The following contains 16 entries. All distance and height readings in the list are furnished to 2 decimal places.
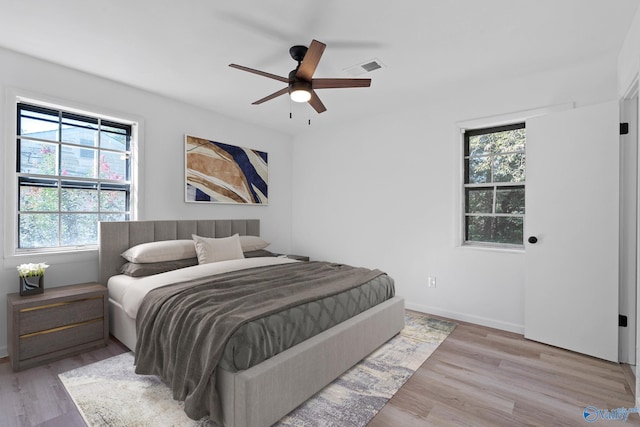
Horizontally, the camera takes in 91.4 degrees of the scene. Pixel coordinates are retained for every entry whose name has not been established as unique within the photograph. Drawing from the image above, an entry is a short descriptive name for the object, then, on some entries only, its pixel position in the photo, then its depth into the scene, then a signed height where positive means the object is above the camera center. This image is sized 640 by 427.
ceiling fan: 2.21 +1.00
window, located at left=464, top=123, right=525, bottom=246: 3.33 +0.31
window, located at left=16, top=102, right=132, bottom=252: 2.82 +0.37
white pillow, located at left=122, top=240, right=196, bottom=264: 3.01 -0.39
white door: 2.58 -0.15
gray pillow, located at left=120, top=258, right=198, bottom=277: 2.95 -0.53
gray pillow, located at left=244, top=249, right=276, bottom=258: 3.93 -0.52
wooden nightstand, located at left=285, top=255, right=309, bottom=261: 4.66 -0.67
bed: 1.62 -0.92
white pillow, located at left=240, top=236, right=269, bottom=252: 3.93 -0.39
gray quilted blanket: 1.66 -0.64
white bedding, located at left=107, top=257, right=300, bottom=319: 2.48 -0.58
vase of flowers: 2.51 -0.53
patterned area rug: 1.81 -1.19
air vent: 2.80 +1.35
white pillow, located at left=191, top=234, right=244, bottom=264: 3.31 -0.40
